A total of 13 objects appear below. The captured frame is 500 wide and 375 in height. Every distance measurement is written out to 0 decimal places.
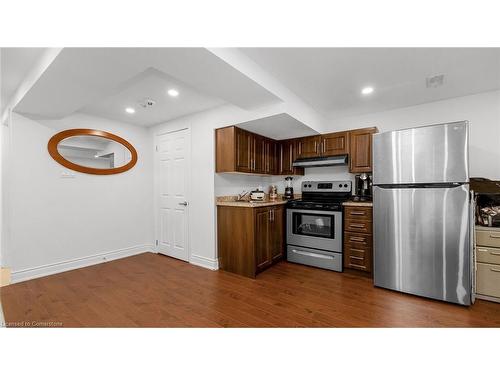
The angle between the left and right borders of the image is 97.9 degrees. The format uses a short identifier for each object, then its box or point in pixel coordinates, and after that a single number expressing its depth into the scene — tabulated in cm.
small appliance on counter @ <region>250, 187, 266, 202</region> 345
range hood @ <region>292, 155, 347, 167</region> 330
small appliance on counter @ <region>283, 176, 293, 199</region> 396
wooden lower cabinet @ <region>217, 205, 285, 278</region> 285
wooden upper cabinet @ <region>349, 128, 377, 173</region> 314
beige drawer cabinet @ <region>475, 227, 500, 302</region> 217
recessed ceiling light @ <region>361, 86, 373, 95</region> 263
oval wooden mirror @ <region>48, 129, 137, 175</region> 319
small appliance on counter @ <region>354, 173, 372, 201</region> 320
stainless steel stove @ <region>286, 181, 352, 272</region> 303
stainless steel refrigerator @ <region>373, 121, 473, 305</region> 211
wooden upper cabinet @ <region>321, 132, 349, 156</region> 334
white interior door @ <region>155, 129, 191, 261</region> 360
